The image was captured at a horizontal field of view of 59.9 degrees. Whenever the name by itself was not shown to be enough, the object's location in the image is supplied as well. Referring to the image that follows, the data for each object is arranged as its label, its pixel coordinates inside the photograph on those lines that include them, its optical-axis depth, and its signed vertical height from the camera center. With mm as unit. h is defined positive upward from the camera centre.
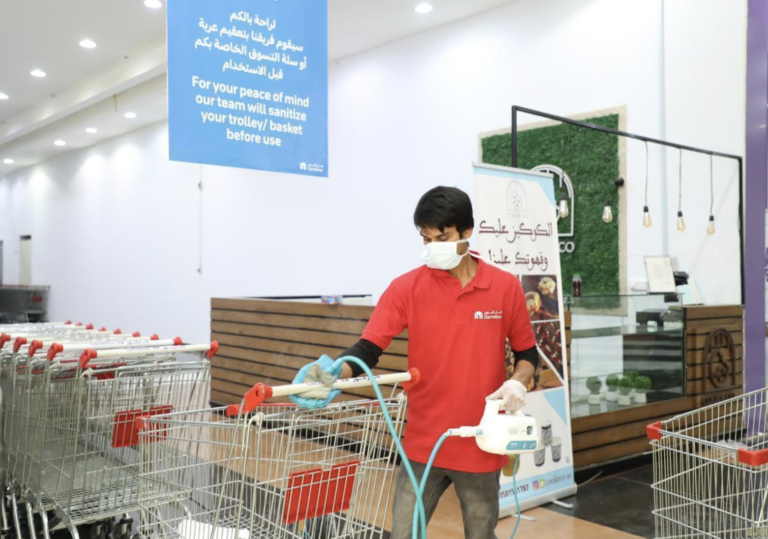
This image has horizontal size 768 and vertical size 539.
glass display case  4508 -611
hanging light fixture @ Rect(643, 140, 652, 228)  5891 +447
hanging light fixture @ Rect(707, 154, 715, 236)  5855 +604
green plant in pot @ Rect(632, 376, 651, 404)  4891 -893
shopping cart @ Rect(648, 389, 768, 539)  1984 -715
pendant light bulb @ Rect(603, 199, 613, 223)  6016 +488
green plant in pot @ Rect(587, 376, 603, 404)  4559 -832
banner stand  3734 -124
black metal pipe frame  5332 +876
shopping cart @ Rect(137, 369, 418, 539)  1641 -570
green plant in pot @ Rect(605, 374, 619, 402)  4699 -855
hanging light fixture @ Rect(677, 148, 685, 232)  6107 +731
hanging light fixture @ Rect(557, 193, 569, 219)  5840 +549
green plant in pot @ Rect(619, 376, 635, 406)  4785 -884
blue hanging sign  3543 +1058
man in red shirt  2002 -247
